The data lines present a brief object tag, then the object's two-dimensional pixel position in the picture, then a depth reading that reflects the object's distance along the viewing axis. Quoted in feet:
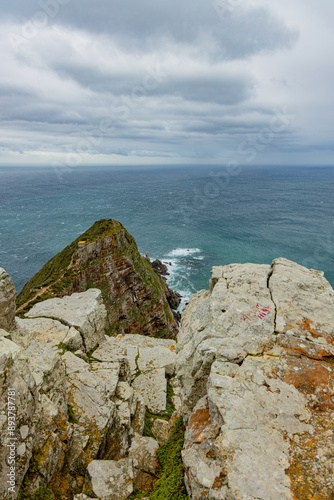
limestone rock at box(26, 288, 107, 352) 62.13
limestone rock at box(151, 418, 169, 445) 50.09
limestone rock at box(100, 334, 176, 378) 62.34
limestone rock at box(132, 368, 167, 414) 59.67
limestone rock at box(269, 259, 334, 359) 25.68
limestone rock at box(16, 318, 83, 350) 55.45
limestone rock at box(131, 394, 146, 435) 47.47
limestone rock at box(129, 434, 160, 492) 31.55
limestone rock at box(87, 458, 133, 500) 29.66
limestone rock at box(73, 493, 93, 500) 28.38
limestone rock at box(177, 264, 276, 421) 27.35
